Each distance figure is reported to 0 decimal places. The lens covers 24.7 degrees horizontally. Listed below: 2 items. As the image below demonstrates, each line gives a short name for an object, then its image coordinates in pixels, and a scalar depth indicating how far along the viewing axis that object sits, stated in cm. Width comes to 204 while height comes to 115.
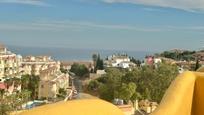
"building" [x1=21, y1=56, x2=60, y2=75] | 6165
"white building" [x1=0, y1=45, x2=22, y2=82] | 5118
